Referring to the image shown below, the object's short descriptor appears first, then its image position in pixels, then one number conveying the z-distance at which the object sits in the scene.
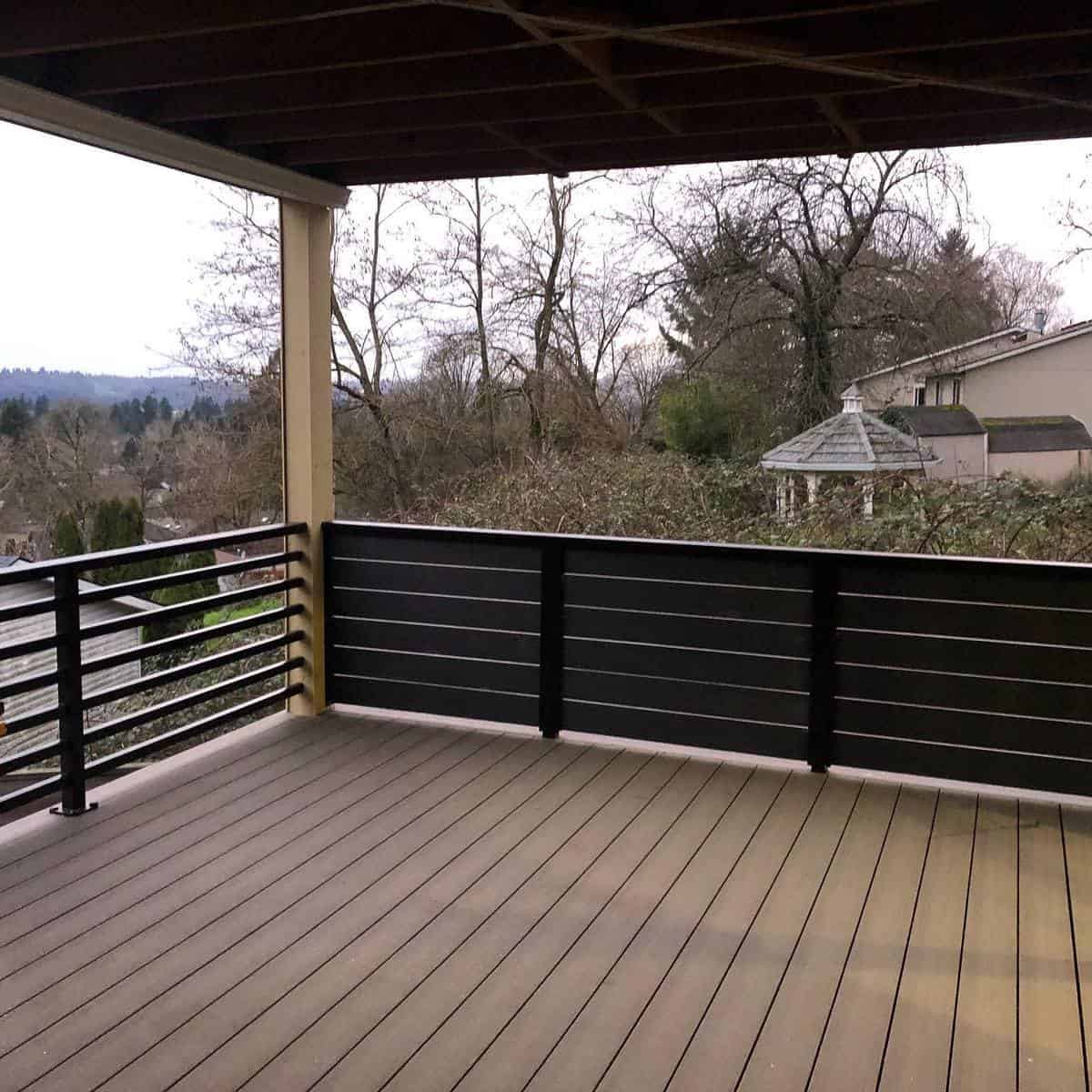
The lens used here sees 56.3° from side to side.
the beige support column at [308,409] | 4.50
